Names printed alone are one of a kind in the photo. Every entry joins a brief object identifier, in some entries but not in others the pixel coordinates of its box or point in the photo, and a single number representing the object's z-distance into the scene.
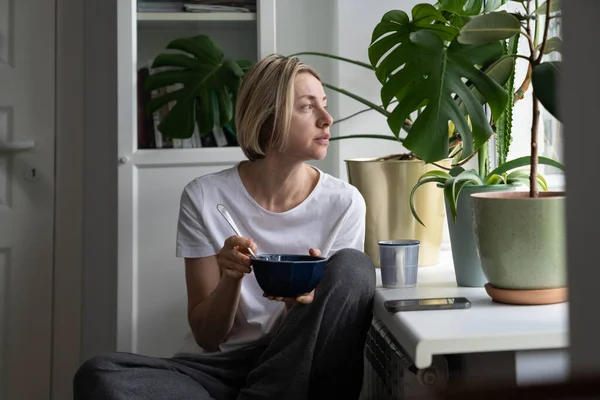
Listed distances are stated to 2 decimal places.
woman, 2.31
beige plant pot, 2.77
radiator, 2.26
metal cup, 2.46
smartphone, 2.24
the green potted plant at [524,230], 2.20
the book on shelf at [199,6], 2.98
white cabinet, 2.94
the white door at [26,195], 3.31
